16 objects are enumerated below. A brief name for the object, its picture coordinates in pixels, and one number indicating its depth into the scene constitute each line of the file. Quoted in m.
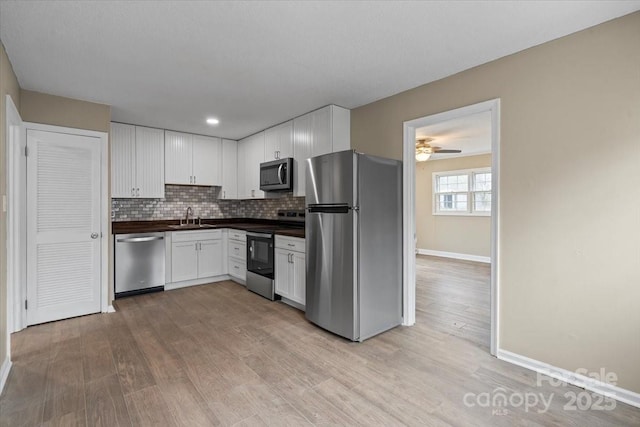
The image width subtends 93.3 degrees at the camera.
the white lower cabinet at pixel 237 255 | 4.60
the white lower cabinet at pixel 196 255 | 4.47
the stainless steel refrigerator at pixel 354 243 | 2.76
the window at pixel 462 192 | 6.94
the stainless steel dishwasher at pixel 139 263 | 4.01
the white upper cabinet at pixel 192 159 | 4.83
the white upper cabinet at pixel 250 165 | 4.95
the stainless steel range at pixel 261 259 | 4.00
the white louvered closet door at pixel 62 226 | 3.13
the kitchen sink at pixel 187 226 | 4.57
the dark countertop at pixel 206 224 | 3.92
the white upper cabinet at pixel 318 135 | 3.64
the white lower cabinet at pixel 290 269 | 3.54
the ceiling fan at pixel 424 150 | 5.44
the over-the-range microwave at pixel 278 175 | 4.17
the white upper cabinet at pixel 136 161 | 4.34
